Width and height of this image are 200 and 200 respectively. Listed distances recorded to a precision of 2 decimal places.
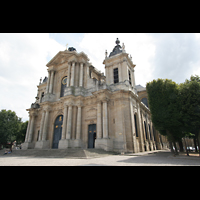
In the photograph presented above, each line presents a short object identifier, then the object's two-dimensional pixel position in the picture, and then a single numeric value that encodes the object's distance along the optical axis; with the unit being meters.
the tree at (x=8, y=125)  34.26
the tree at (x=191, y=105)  12.48
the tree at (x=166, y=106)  13.77
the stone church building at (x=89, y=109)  19.94
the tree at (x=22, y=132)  40.12
